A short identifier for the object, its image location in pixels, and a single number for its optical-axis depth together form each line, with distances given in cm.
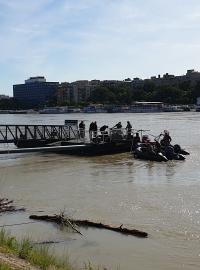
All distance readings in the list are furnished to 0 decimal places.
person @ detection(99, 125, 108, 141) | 3712
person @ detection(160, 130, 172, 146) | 3391
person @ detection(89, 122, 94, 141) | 3742
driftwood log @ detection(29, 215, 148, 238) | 1336
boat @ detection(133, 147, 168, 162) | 3130
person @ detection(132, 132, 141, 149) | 3712
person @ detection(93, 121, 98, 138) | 3742
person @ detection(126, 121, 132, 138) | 3809
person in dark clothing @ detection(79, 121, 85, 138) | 4015
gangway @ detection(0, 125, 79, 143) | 3975
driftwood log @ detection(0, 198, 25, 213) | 1630
